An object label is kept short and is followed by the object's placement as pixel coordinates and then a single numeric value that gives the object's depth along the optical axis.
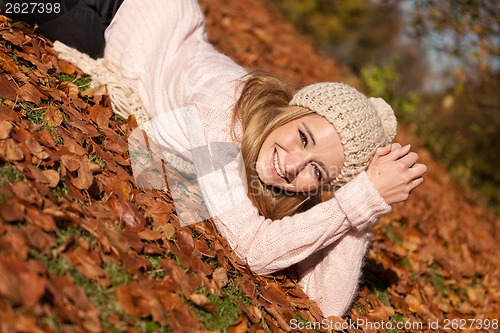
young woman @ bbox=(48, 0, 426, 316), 2.76
